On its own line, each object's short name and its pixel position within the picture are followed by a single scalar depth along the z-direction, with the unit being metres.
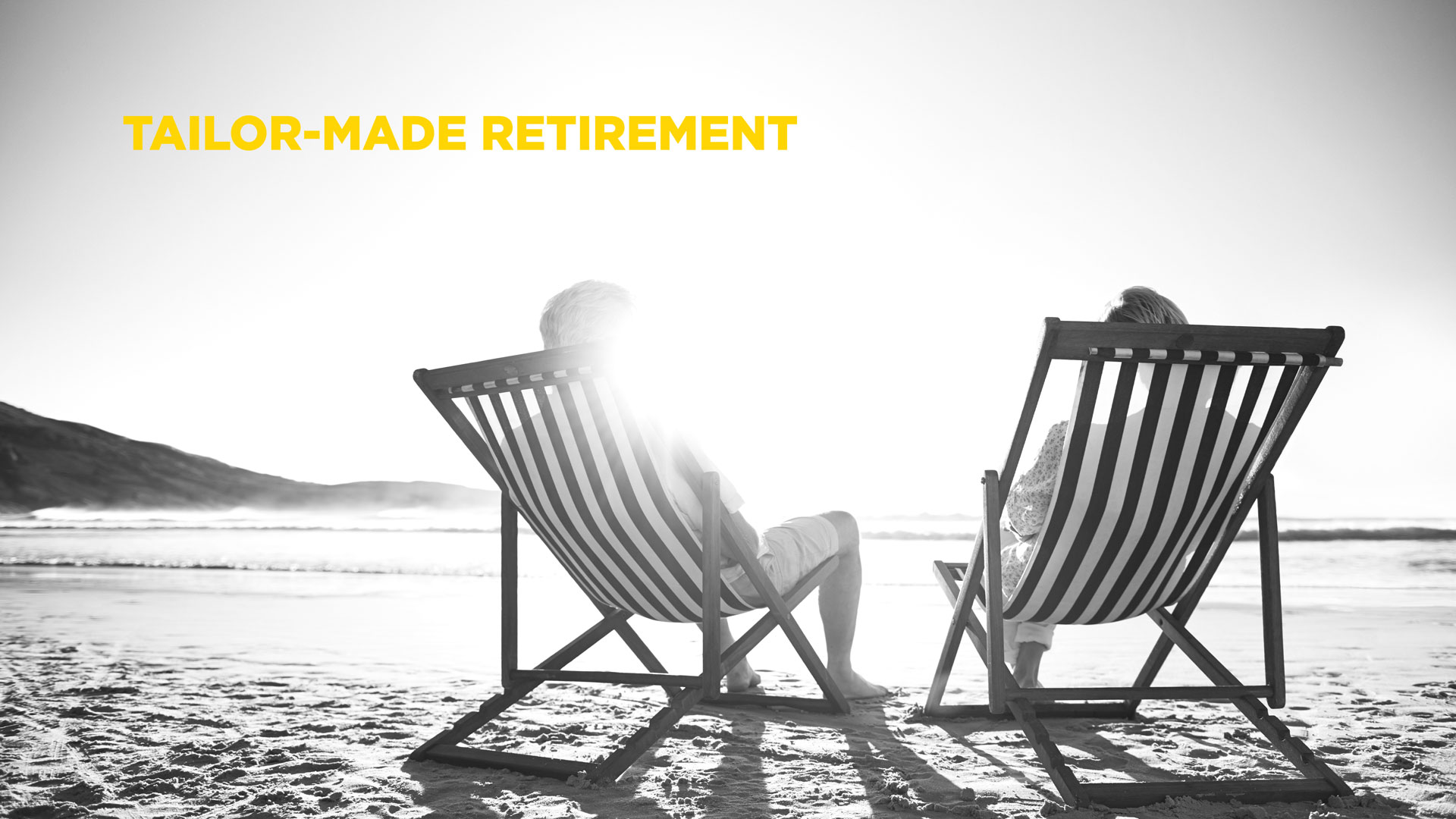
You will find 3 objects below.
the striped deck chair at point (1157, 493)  1.90
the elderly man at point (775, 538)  2.43
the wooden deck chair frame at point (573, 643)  2.17
